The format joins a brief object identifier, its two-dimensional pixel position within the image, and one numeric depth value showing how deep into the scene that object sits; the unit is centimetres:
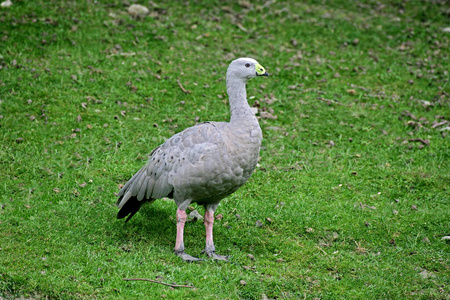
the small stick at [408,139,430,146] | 2052
